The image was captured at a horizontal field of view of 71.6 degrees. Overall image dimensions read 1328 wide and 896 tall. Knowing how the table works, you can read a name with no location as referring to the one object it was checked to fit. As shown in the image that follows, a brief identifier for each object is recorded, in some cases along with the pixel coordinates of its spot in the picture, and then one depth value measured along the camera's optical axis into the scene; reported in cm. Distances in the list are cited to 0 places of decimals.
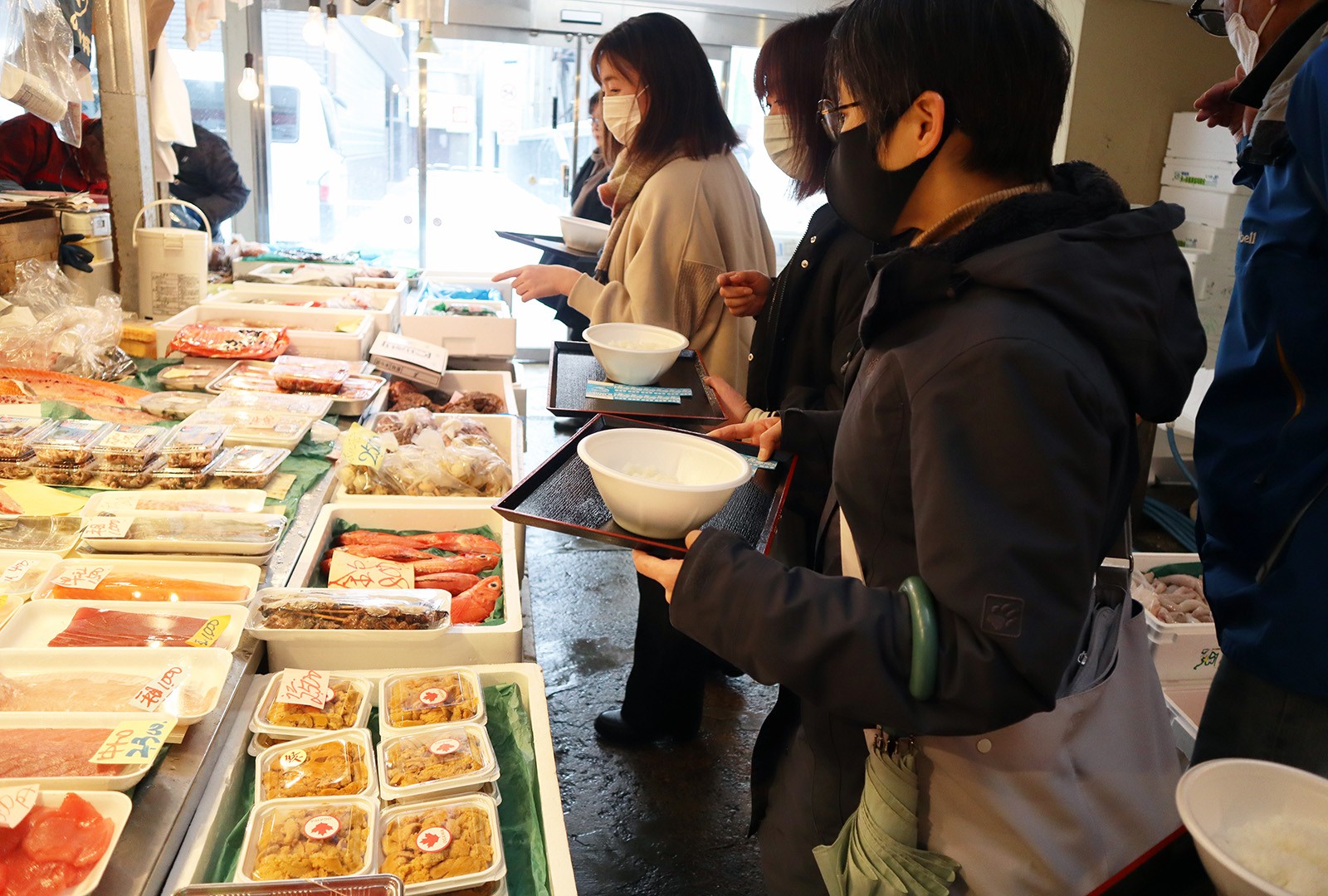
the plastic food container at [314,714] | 136
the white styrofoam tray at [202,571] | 167
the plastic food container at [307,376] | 276
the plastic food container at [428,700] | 142
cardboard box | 302
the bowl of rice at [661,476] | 129
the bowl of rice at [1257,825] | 92
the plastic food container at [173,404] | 248
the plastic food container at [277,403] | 250
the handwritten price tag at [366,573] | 175
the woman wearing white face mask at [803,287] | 214
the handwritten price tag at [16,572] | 159
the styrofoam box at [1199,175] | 531
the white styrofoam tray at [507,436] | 250
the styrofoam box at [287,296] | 355
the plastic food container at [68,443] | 203
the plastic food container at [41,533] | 172
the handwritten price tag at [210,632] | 148
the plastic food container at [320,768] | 126
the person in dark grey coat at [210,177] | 545
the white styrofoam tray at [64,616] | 146
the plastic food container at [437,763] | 127
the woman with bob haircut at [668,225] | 270
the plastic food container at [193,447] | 207
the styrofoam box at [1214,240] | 526
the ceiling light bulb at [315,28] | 480
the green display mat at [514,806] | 118
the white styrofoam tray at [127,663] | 138
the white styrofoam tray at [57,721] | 125
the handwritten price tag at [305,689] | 140
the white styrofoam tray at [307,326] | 312
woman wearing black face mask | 92
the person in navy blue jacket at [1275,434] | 140
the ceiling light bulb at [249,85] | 549
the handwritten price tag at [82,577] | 159
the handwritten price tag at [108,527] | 172
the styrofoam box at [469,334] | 338
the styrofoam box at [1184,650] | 248
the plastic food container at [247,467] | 207
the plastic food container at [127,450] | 205
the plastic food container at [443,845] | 113
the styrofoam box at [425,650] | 154
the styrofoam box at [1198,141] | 523
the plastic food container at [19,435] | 202
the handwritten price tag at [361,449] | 215
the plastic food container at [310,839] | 111
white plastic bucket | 335
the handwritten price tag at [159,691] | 131
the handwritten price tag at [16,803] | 104
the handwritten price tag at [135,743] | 117
